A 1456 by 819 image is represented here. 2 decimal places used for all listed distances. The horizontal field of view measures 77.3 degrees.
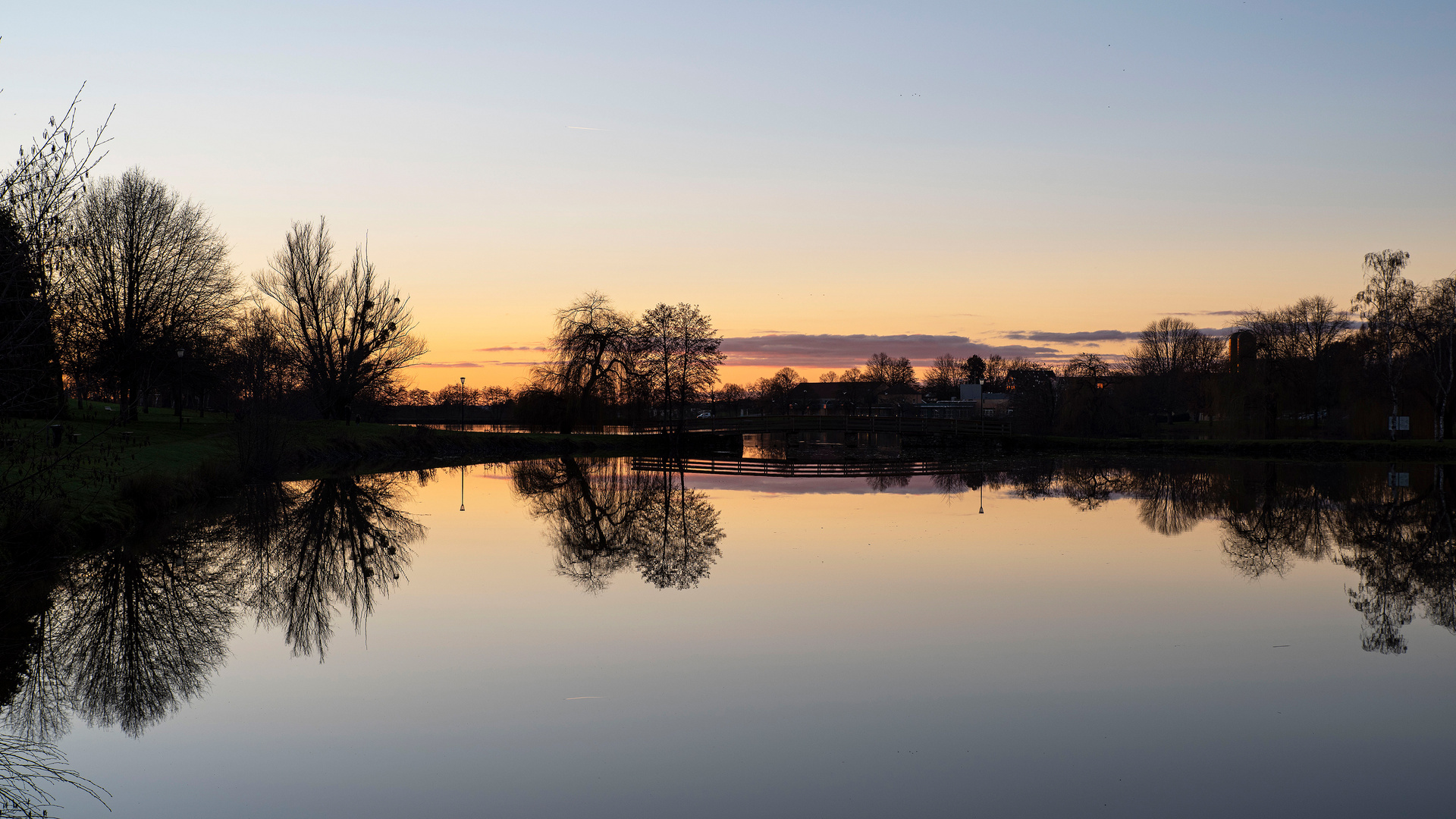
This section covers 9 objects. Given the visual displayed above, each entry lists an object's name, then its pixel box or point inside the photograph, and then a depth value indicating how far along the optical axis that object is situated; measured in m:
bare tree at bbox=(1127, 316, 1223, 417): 77.25
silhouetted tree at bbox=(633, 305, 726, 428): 54.81
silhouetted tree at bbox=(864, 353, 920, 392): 142.38
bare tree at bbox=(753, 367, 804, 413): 130.25
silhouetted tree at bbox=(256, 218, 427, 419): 46.00
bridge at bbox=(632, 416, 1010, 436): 54.38
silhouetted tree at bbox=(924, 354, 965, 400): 135.38
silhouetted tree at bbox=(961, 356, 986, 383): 146.38
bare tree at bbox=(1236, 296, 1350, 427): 51.97
